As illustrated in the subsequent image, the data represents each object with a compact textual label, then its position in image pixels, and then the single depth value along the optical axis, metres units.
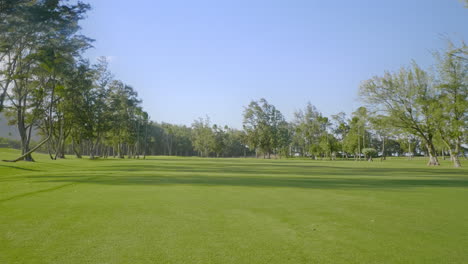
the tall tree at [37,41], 19.09
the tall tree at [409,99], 46.69
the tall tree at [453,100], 42.09
